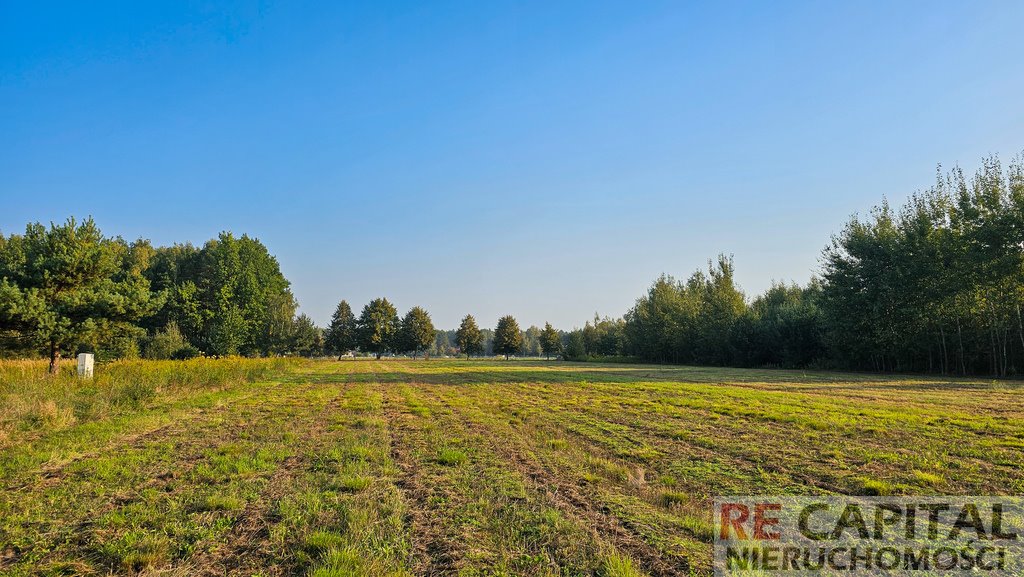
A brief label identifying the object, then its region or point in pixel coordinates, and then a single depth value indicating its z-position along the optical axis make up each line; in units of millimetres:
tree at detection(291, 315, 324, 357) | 66312
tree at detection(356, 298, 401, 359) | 91500
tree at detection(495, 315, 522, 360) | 100375
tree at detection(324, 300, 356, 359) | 90062
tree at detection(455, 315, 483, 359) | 100000
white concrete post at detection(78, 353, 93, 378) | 15031
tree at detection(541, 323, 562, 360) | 103375
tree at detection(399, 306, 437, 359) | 94125
